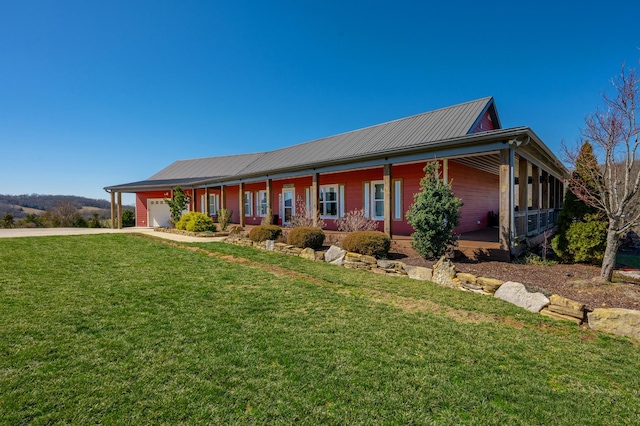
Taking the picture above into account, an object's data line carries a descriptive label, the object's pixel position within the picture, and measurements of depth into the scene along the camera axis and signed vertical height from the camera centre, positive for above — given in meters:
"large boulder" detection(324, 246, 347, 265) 7.92 -1.41
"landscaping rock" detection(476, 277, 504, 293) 5.25 -1.49
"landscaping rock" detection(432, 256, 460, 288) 5.86 -1.47
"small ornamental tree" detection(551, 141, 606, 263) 6.95 -0.12
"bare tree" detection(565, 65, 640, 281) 5.54 +1.29
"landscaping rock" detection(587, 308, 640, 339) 3.68 -1.58
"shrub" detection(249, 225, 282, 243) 11.00 -1.02
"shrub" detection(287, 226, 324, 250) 9.52 -1.06
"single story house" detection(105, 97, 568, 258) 7.69 +1.47
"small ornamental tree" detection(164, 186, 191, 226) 18.77 +0.26
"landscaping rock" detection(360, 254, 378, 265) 7.28 -1.40
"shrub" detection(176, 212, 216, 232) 15.61 -0.88
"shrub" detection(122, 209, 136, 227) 24.95 -0.90
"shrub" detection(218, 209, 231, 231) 17.14 -0.68
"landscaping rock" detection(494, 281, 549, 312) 4.48 -1.55
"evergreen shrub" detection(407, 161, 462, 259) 7.15 -0.32
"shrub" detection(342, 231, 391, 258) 7.98 -1.08
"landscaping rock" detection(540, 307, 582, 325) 4.06 -1.67
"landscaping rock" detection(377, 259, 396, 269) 6.91 -1.44
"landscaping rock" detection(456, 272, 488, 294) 5.49 -1.54
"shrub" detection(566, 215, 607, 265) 6.81 -0.88
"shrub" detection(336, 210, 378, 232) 10.71 -0.69
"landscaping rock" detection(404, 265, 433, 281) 6.30 -1.53
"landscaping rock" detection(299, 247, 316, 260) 8.56 -1.46
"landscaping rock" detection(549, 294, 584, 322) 4.07 -1.52
